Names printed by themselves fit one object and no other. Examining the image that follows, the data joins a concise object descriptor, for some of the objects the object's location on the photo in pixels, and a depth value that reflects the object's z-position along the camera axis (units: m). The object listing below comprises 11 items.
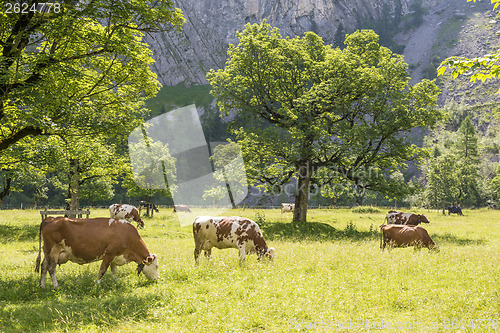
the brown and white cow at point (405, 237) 14.34
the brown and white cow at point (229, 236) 11.63
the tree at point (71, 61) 9.43
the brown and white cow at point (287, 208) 46.06
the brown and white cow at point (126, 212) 25.42
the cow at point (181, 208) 49.11
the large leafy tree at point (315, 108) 23.42
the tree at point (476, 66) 7.68
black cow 50.88
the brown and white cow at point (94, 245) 9.12
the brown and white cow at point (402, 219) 25.67
